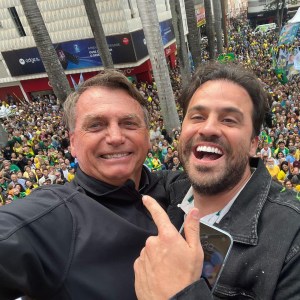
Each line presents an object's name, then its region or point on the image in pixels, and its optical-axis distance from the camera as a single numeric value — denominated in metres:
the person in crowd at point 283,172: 7.05
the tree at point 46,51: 8.61
